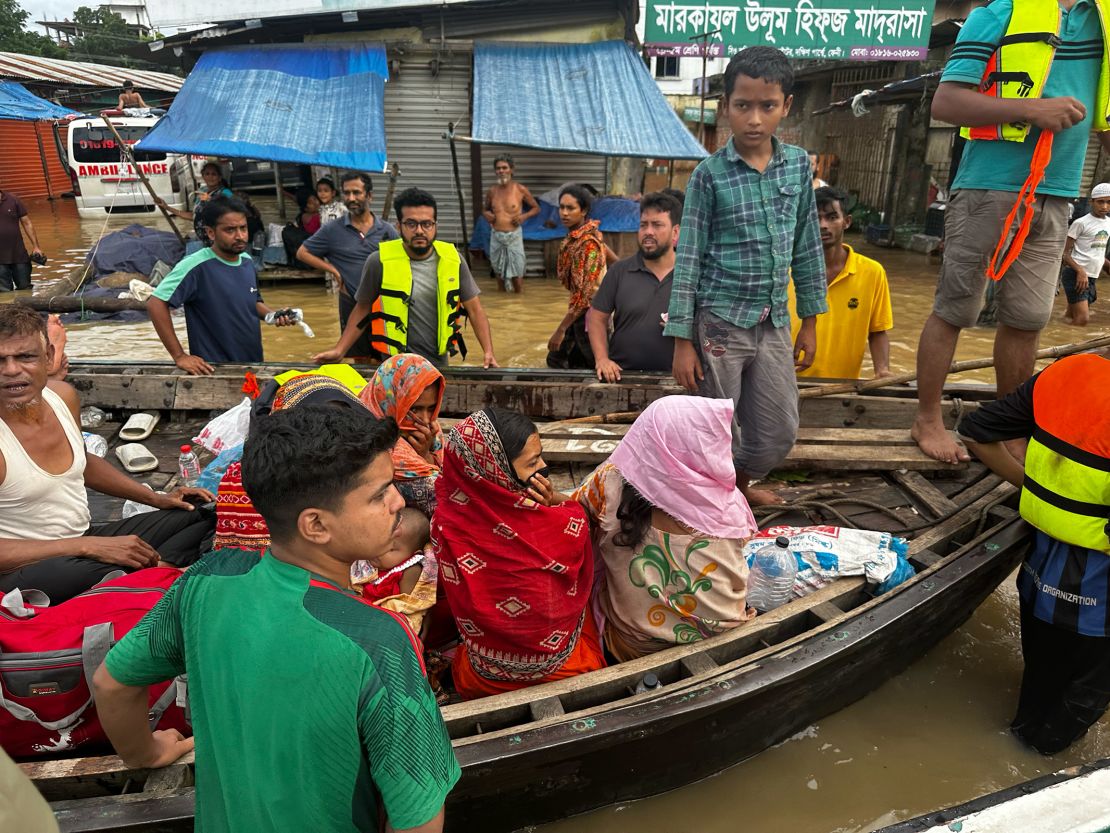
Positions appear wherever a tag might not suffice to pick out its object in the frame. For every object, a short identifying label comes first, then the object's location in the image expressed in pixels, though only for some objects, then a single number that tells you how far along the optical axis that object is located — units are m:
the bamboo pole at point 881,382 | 3.92
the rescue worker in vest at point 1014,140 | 2.89
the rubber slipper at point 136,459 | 3.76
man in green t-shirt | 1.13
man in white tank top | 2.41
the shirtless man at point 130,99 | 16.38
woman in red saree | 2.08
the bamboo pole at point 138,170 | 9.36
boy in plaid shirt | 2.83
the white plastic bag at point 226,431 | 3.38
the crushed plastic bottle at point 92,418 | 4.22
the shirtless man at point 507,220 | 10.57
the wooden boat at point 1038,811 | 1.47
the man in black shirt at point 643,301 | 4.28
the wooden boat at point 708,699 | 1.96
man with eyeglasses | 4.33
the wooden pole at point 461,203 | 9.61
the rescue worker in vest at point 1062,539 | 2.49
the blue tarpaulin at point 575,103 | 9.39
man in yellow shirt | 4.28
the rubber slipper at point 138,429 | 4.05
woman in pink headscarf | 2.21
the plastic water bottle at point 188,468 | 3.53
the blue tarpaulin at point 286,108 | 8.95
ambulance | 16.34
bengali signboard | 11.77
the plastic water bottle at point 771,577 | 2.76
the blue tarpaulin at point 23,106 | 12.74
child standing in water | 8.21
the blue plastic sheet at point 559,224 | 10.94
